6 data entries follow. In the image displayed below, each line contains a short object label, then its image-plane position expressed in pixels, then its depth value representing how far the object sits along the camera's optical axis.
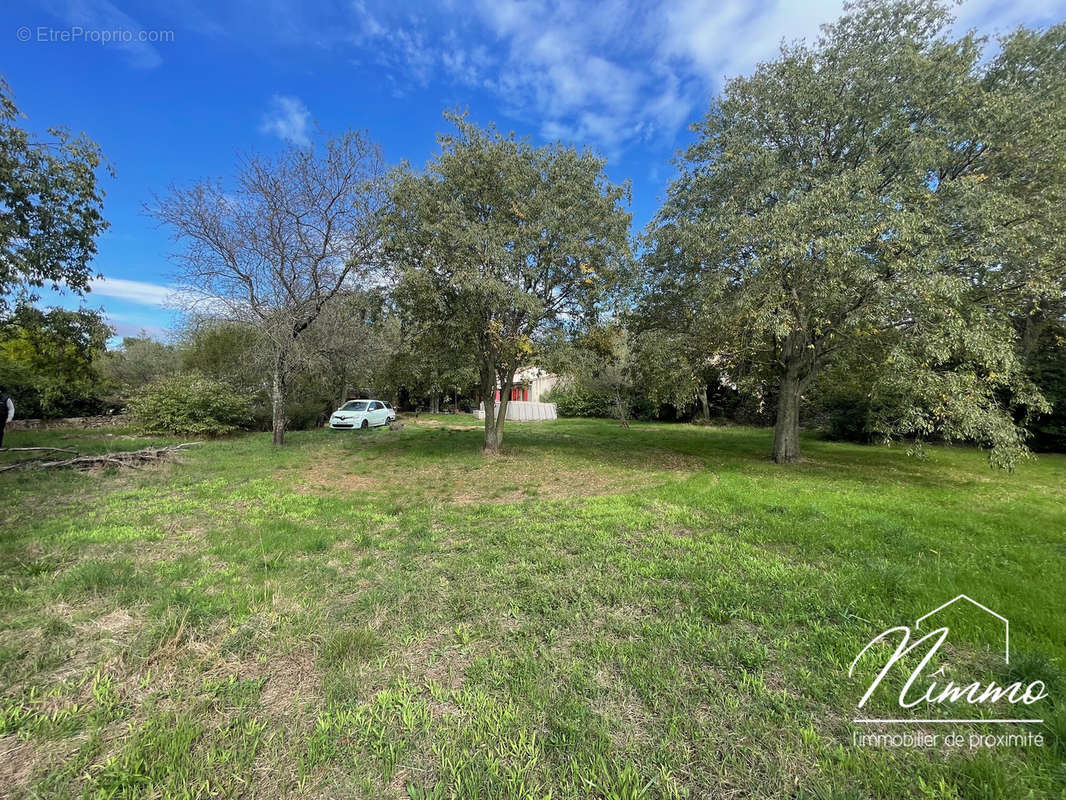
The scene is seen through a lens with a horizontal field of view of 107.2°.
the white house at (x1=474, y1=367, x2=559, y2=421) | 26.53
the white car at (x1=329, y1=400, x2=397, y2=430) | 17.95
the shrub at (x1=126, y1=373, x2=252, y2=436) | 14.18
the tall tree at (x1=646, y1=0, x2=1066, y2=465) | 6.98
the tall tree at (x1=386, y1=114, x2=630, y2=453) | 8.74
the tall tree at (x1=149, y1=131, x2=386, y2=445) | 11.67
